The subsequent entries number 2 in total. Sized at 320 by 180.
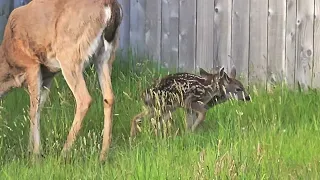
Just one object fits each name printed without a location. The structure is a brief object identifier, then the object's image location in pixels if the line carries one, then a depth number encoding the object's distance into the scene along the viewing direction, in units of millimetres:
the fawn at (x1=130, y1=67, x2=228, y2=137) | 14881
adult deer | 14015
